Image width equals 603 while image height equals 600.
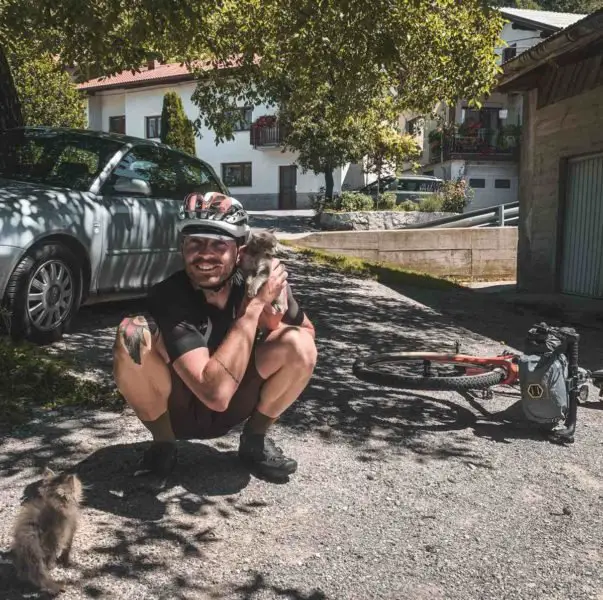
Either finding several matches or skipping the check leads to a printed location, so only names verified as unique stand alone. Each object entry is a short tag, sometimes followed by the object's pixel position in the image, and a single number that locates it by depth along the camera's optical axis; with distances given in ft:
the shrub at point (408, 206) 85.19
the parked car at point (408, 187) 95.25
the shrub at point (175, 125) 113.09
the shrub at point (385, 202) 86.15
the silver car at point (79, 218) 17.67
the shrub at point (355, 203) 84.14
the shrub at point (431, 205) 84.69
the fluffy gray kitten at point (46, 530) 8.22
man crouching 9.86
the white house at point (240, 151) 122.31
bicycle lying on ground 13.94
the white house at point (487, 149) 109.40
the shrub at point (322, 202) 86.39
